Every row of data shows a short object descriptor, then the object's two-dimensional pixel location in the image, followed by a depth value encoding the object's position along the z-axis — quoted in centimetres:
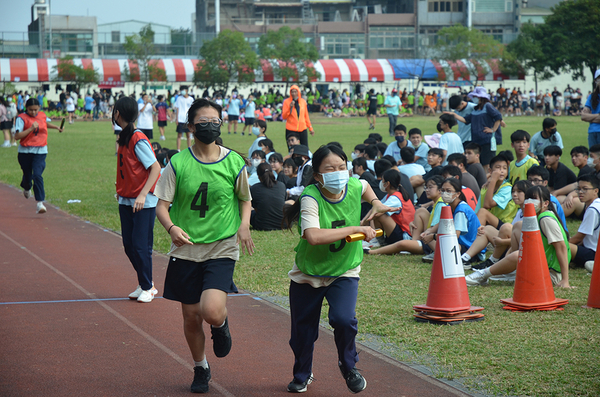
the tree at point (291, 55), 6569
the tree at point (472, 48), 6325
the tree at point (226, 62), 6203
